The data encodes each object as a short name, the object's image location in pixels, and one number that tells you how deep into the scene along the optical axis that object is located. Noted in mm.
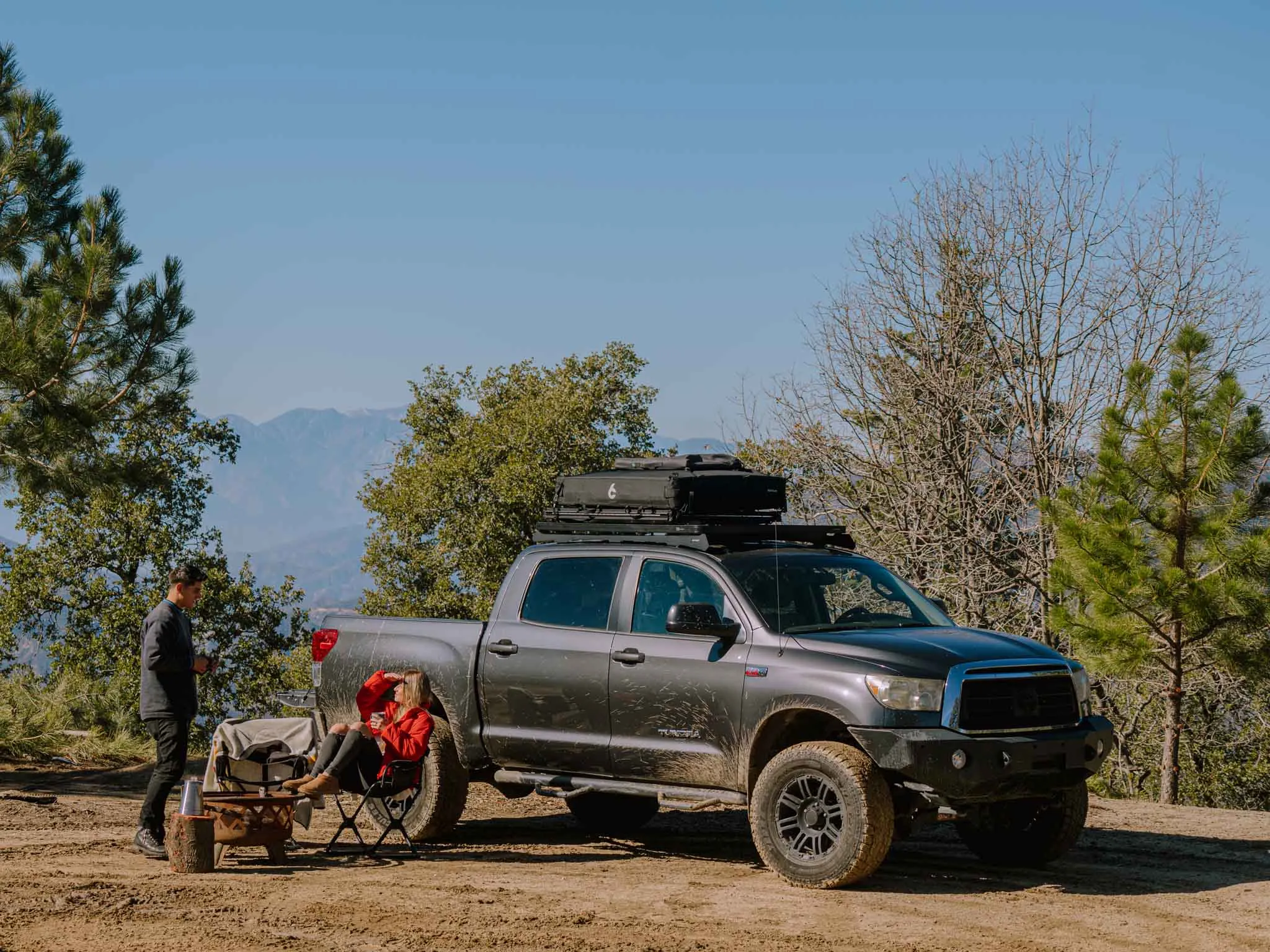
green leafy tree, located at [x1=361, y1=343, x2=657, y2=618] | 33281
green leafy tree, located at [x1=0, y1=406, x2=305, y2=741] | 32438
